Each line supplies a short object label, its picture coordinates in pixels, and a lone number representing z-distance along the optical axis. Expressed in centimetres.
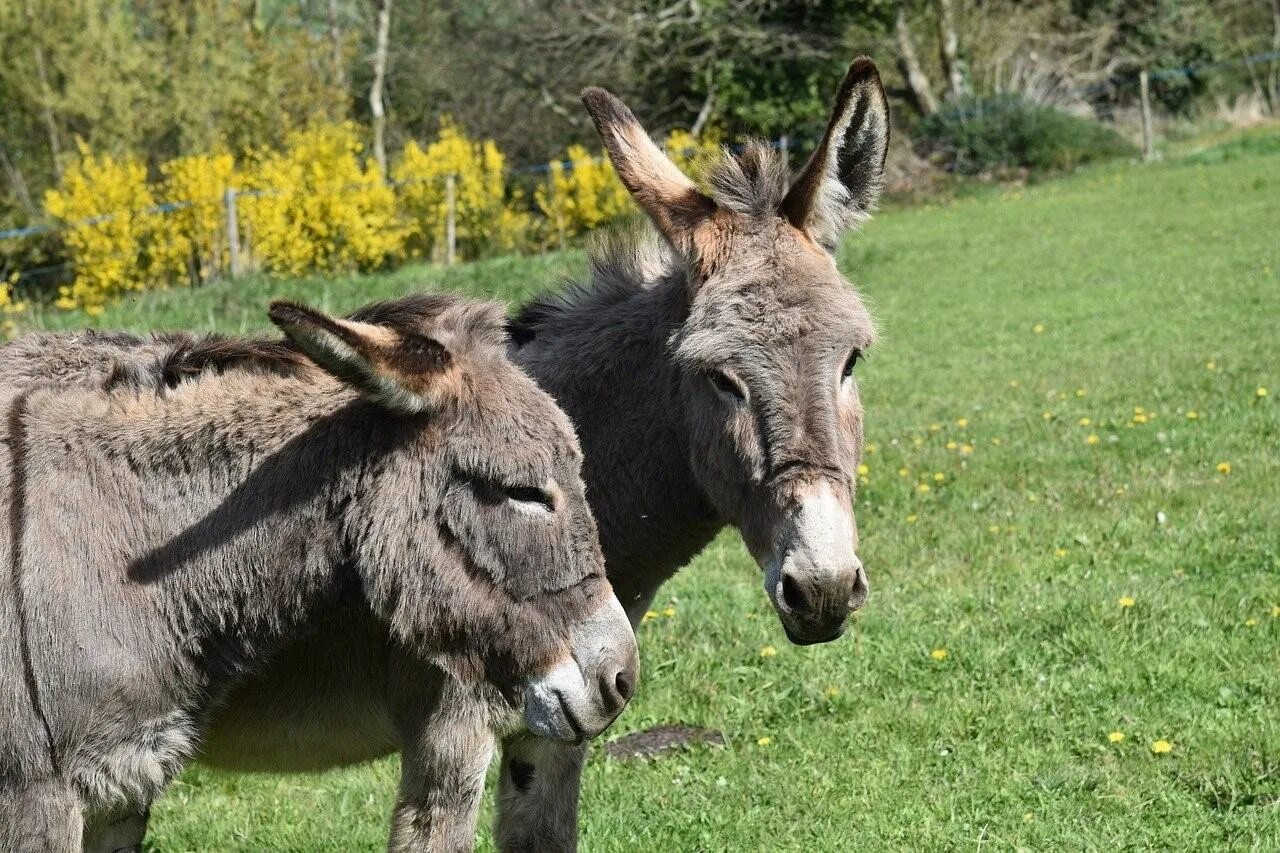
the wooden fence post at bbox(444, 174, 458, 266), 2417
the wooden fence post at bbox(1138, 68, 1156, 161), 2964
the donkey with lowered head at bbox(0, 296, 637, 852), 301
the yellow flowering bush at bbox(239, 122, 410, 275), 2075
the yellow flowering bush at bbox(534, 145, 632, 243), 2492
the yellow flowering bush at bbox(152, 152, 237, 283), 2062
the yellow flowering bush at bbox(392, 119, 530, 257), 2444
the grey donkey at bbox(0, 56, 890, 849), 349
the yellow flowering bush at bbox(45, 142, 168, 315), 1984
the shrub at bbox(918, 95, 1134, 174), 2986
